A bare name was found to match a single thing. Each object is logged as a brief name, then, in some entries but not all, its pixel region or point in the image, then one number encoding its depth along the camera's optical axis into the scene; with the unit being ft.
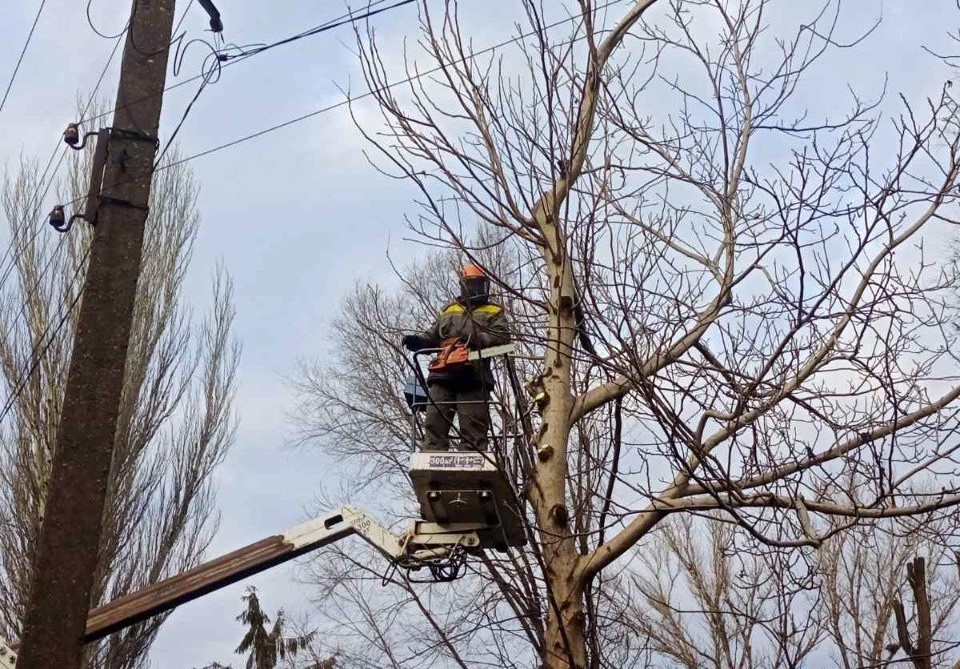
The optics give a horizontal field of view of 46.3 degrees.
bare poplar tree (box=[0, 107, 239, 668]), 42.14
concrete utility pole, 16.01
